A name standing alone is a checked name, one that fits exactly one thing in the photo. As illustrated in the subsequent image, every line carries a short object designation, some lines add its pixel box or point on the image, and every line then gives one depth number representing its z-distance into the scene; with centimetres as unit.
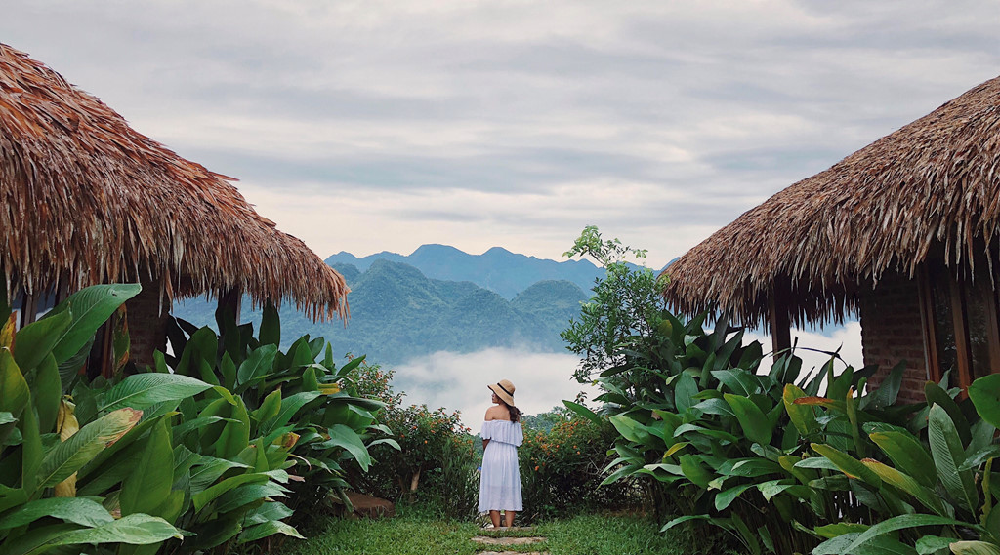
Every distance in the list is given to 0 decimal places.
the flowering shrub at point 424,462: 662
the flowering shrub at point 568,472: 666
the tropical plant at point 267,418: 312
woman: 627
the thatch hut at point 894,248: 332
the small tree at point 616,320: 596
